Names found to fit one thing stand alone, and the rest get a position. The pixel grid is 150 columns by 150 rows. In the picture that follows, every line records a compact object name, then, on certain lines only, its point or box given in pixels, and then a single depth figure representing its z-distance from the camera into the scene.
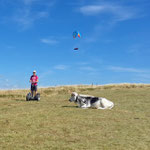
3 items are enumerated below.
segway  23.22
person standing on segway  22.98
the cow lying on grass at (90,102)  15.78
